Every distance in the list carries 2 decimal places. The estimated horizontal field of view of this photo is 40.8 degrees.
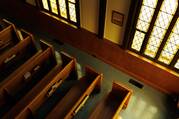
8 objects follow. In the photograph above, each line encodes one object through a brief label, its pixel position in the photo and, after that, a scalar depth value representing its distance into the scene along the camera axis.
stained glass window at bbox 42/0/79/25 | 6.02
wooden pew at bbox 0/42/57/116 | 5.24
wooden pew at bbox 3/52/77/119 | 4.88
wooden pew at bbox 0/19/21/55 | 6.19
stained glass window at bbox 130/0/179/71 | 4.63
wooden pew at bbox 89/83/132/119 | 5.04
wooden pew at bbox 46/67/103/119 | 4.99
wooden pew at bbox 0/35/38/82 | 5.87
